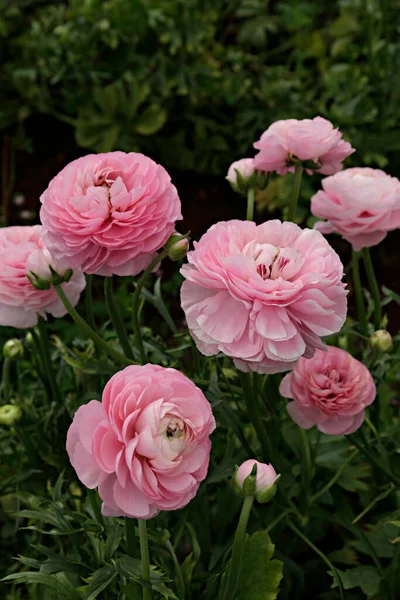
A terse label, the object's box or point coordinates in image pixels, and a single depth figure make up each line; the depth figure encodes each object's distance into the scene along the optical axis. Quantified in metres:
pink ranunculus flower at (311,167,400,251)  1.11
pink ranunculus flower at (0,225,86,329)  1.08
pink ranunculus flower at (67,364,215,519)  0.95
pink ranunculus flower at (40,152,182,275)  1.02
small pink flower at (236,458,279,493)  0.99
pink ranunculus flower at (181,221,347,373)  0.97
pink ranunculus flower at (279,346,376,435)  1.10
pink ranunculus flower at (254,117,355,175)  1.10
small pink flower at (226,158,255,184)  1.14
